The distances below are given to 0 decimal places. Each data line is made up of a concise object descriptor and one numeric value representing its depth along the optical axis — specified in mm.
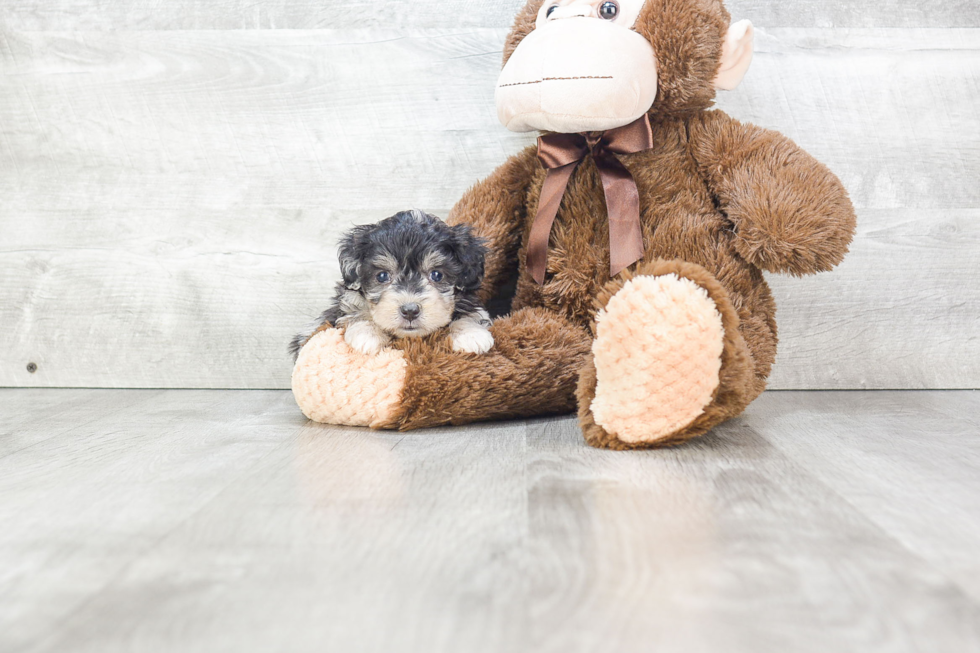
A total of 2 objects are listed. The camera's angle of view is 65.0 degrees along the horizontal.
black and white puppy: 1486
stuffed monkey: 1458
